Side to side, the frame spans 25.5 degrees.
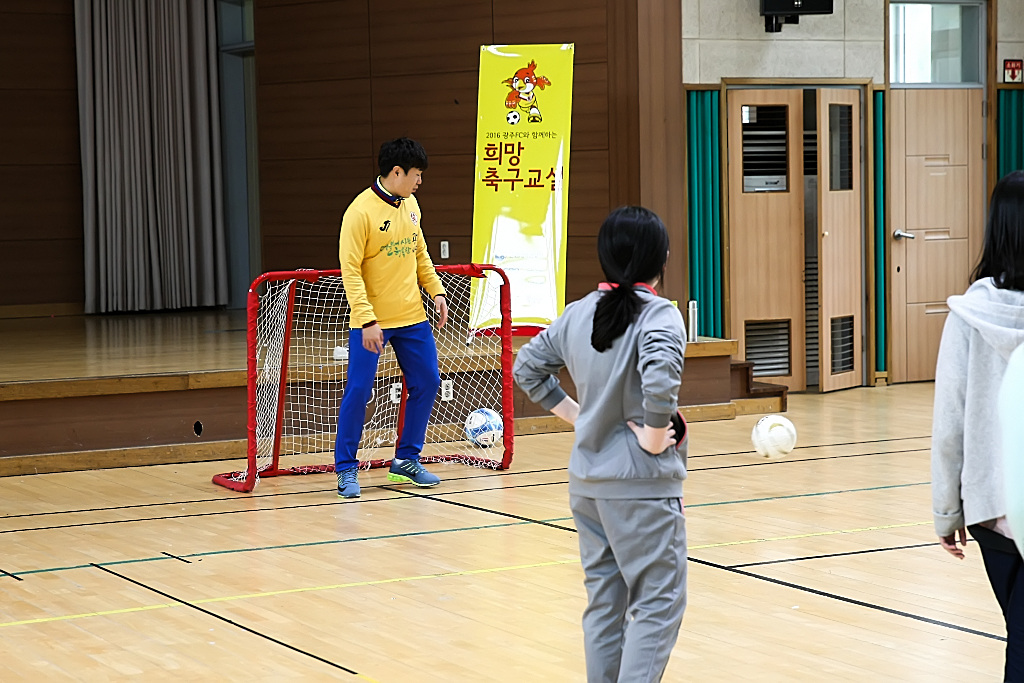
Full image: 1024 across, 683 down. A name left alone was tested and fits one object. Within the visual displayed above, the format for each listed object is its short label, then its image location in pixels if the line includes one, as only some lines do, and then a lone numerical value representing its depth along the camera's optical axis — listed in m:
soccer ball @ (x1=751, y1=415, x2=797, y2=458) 11.16
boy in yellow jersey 9.86
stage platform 11.65
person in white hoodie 4.19
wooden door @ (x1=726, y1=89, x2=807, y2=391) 15.98
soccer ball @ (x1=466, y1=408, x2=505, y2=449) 12.15
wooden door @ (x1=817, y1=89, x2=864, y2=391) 16.18
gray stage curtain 22.08
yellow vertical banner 13.79
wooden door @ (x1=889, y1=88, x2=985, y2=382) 16.82
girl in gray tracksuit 4.48
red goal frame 10.48
